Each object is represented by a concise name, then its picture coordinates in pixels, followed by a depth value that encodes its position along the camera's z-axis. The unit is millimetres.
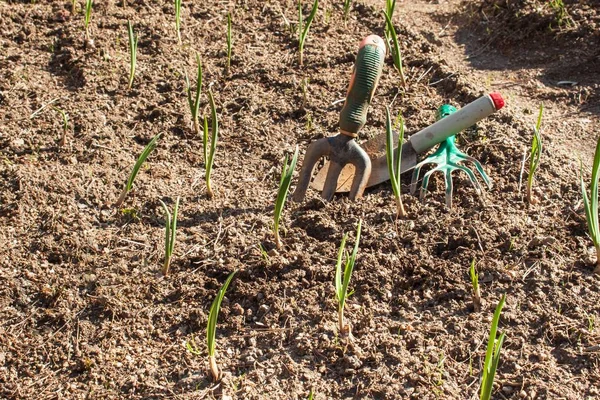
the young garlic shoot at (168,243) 2619
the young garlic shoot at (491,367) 2072
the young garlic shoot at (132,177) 2822
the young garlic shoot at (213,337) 2264
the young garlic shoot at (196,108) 3168
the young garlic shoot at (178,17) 3789
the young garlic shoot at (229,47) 3686
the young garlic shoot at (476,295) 2609
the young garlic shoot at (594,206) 2518
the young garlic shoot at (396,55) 3326
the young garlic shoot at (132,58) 3405
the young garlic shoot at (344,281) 2400
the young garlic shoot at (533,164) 2811
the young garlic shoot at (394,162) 2703
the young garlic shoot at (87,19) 3740
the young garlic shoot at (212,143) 2867
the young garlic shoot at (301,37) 3607
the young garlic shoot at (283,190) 2615
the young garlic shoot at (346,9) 3996
